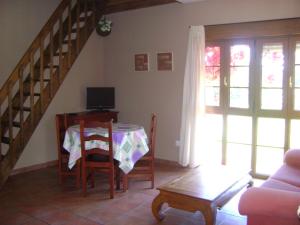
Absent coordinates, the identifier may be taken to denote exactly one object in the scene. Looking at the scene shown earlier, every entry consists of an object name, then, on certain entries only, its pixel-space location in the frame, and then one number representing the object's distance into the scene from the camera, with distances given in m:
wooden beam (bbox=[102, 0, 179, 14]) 5.43
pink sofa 2.17
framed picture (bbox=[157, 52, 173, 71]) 5.48
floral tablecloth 4.08
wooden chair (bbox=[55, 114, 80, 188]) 4.45
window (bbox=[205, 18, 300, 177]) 4.49
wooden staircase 4.35
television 5.88
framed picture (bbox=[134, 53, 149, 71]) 5.78
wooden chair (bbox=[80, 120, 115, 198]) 3.93
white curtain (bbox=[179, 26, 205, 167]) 5.07
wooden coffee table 3.07
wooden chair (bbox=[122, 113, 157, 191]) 4.27
